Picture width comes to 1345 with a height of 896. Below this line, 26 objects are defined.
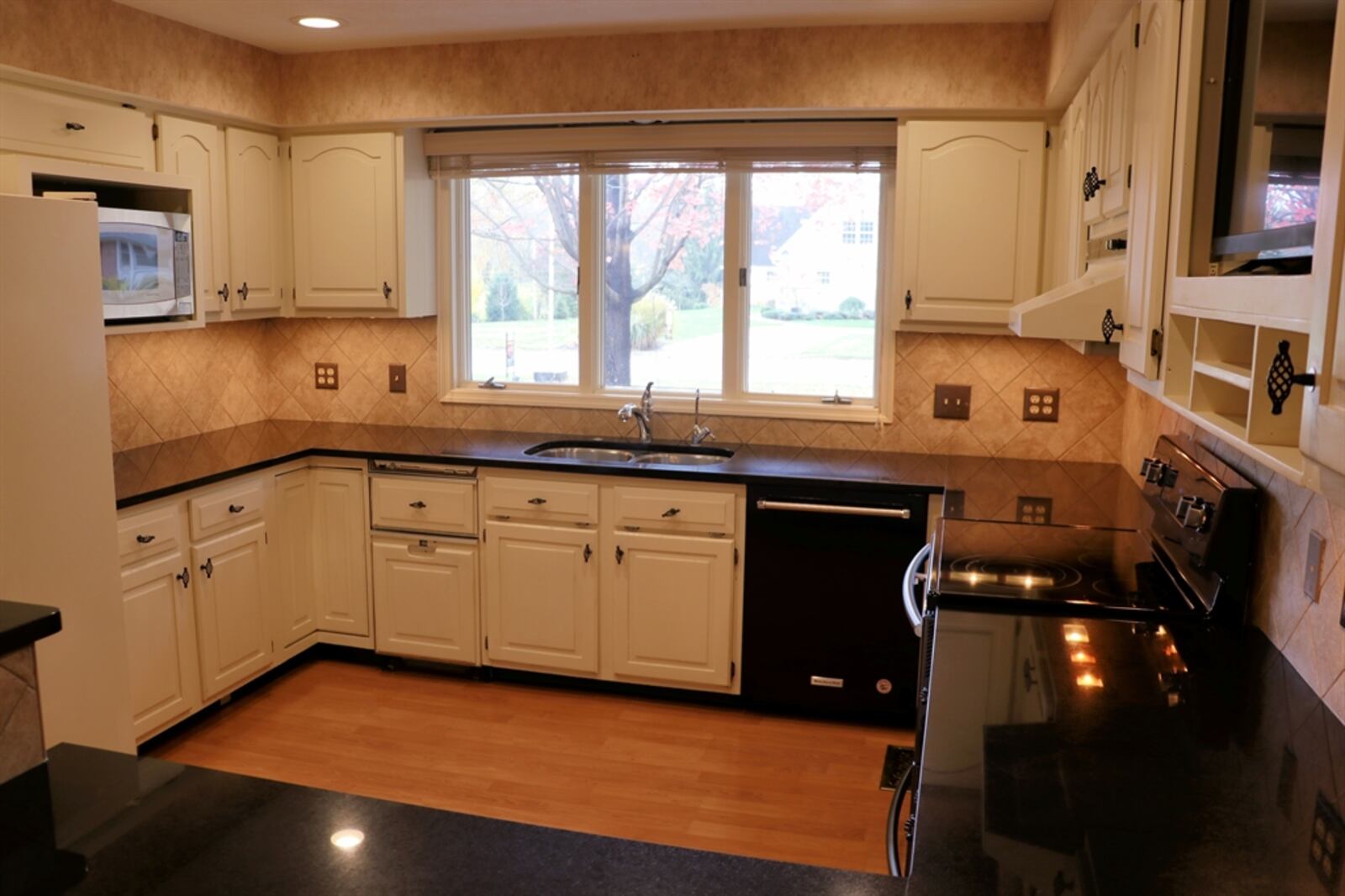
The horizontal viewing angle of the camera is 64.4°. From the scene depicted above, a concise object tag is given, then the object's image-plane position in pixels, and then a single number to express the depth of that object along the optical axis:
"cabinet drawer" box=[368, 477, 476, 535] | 3.88
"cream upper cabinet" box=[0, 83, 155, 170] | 3.06
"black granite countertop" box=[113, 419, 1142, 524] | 3.23
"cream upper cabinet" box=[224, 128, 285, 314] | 4.00
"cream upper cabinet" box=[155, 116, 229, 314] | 3.68
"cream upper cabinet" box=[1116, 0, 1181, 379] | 1.76
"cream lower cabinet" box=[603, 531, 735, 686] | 3.67
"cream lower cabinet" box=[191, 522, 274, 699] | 3.51
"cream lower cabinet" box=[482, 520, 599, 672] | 3.79
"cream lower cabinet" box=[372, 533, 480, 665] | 3.94
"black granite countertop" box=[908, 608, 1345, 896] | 1.17
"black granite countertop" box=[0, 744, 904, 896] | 1.07
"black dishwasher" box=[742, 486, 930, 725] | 3.47
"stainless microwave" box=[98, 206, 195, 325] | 3.14
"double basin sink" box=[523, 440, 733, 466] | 3.99
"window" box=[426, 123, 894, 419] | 4.01
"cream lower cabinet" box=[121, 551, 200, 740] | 3.20
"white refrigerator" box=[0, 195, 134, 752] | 2.52
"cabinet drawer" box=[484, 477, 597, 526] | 3.74
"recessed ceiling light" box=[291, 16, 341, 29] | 3.62
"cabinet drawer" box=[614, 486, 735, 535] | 3.61
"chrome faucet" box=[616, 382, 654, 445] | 4.10
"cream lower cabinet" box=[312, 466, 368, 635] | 4.03
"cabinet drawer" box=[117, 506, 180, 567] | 3.13
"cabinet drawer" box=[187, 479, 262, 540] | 3.45
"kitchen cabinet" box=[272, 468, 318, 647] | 3.93
